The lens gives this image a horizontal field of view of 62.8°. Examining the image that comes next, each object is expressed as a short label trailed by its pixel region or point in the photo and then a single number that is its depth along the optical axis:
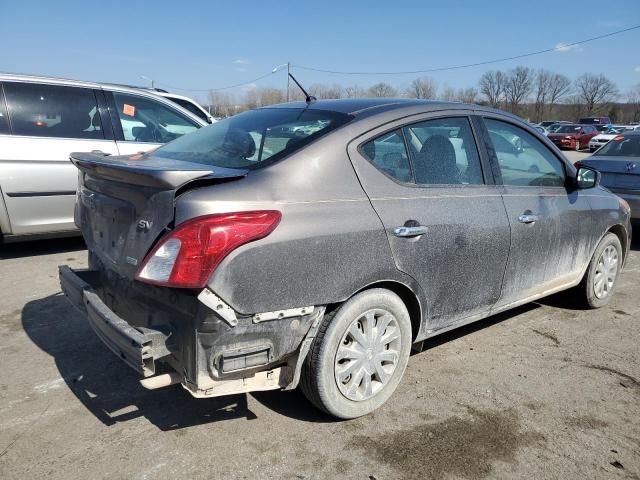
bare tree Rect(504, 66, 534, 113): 87.54
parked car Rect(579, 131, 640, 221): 6.88
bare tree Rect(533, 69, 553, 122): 93.00
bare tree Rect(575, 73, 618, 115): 85.88
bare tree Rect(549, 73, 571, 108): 93.94
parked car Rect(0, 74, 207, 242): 5.24
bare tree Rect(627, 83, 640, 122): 73.17
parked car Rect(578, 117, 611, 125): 50.07
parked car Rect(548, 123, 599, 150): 32.88
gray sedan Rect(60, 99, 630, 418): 2.27
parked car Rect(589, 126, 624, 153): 30.48
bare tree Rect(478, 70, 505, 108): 86.81
